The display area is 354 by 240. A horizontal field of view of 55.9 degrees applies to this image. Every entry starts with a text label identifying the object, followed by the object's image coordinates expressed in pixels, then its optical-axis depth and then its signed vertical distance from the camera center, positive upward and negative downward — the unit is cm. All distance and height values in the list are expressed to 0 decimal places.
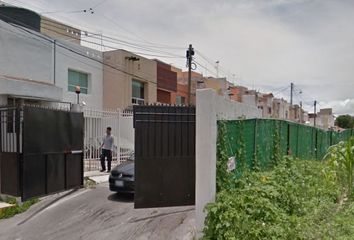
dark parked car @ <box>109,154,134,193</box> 845 -172
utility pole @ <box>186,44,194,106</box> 2356 +408
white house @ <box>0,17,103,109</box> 1342 +221
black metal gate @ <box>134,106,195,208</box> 627 -81
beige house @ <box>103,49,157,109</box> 2233 +247
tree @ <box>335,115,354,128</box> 7676 -121
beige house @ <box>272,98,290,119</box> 5721 +154
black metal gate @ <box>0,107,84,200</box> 777 -99
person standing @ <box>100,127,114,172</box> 1230 -128
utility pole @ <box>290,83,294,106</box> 5631 +426
